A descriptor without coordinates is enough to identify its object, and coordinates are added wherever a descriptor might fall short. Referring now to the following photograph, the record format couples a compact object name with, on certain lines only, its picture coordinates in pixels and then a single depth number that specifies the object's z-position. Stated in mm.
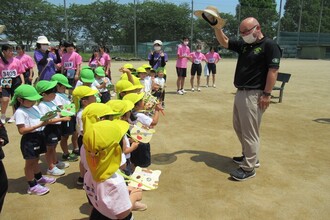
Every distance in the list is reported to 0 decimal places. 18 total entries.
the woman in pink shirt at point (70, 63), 8359
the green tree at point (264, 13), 60094
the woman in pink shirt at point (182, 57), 10852
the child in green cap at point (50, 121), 4062
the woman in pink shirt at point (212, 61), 13040
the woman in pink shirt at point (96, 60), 9156
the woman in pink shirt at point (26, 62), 7977
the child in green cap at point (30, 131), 3570
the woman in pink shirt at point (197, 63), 11633
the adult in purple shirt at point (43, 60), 7473
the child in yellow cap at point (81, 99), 3949
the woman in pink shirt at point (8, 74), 6973
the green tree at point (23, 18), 47344
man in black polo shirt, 4086
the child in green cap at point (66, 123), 4719
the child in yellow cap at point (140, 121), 3746
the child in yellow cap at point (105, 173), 1958
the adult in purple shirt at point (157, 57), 9092
